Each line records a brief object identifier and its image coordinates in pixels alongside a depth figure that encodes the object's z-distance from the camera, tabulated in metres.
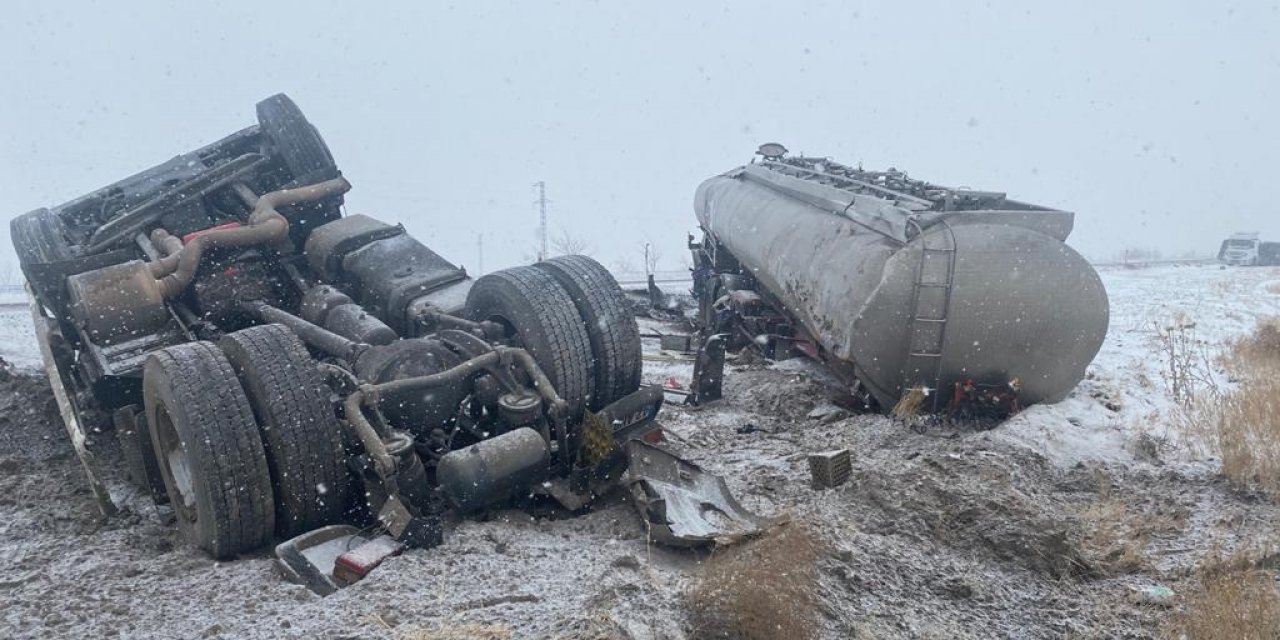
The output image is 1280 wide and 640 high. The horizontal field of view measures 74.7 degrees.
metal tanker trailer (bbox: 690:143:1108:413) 5.94
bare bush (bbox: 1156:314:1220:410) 6.43
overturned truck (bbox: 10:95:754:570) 3.83
